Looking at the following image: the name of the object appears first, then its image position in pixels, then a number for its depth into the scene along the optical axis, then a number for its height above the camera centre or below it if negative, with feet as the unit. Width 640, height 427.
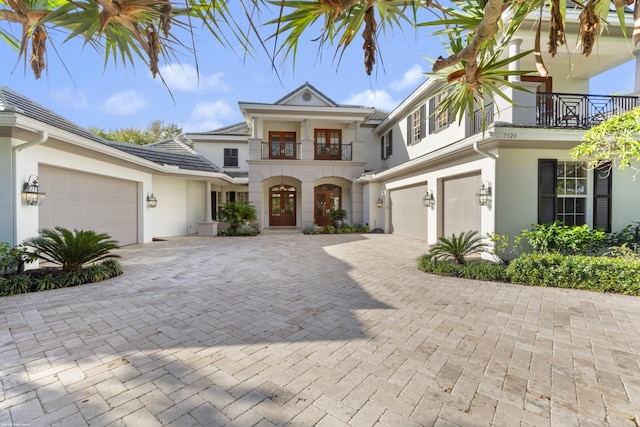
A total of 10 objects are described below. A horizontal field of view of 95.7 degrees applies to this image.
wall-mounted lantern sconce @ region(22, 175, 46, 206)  20.55 +1.08
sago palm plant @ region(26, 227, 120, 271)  18.75 -2.60
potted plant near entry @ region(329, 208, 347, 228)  52.65 -1.62
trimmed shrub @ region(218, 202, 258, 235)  47.80 -0.98
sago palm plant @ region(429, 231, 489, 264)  22.00 -3.18
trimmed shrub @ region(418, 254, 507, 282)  19.40 -4.32
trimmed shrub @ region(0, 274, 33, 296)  15.99 -4.33
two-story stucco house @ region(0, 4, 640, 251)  22.65 +4.40
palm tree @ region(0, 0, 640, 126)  6.88 +5.01
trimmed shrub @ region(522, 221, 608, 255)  21.45 -2.34
